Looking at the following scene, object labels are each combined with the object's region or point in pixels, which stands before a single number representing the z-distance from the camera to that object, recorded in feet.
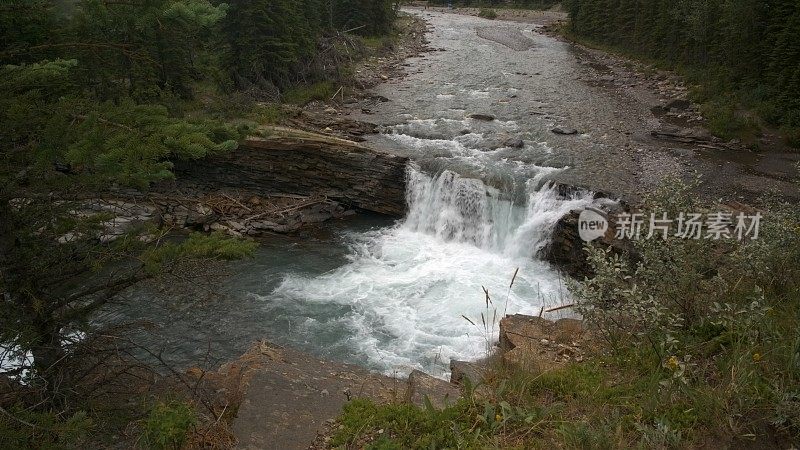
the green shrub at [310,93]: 79.05
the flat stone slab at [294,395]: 17.25
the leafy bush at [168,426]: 15.53
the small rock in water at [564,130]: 65.72
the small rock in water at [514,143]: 61.87
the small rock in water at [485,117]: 72.43
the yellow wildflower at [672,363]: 15.39
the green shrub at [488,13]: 186.63
